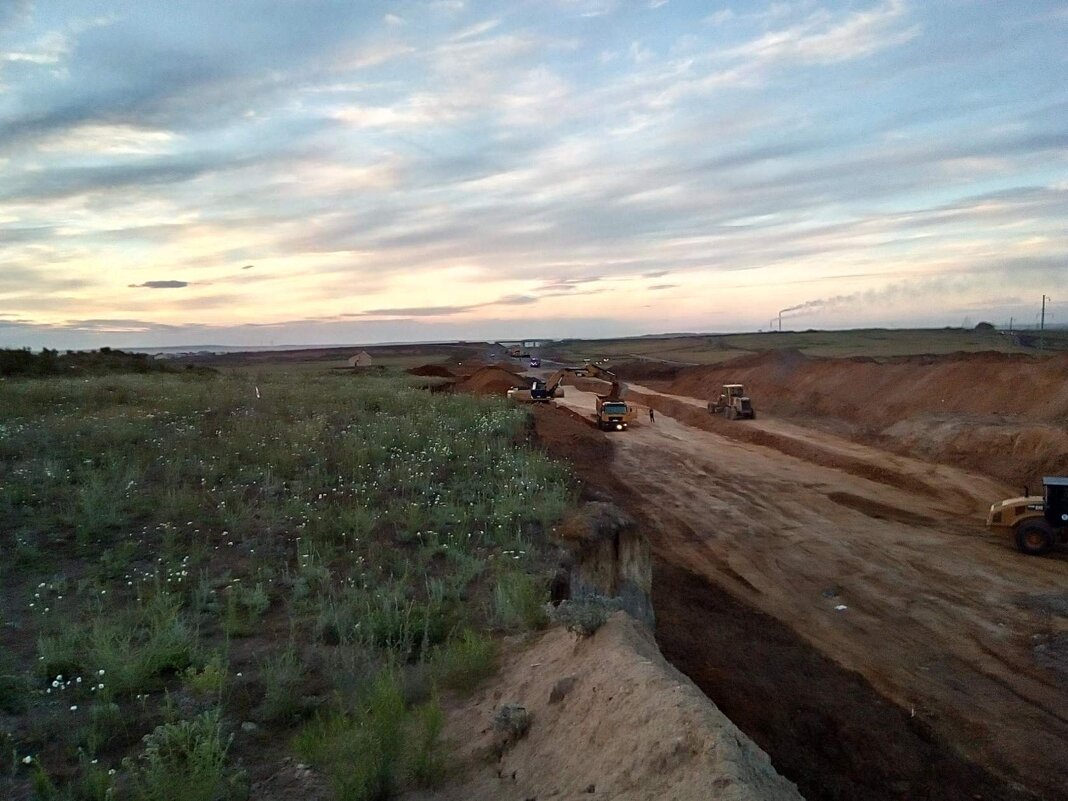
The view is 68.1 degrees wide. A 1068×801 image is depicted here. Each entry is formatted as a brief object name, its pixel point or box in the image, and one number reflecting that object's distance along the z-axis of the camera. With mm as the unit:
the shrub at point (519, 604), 7547
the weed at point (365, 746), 4586
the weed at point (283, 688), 5785
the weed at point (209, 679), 5734
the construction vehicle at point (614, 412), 37156
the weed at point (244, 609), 7344
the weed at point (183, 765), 4359
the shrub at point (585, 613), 6430
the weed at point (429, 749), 4840
